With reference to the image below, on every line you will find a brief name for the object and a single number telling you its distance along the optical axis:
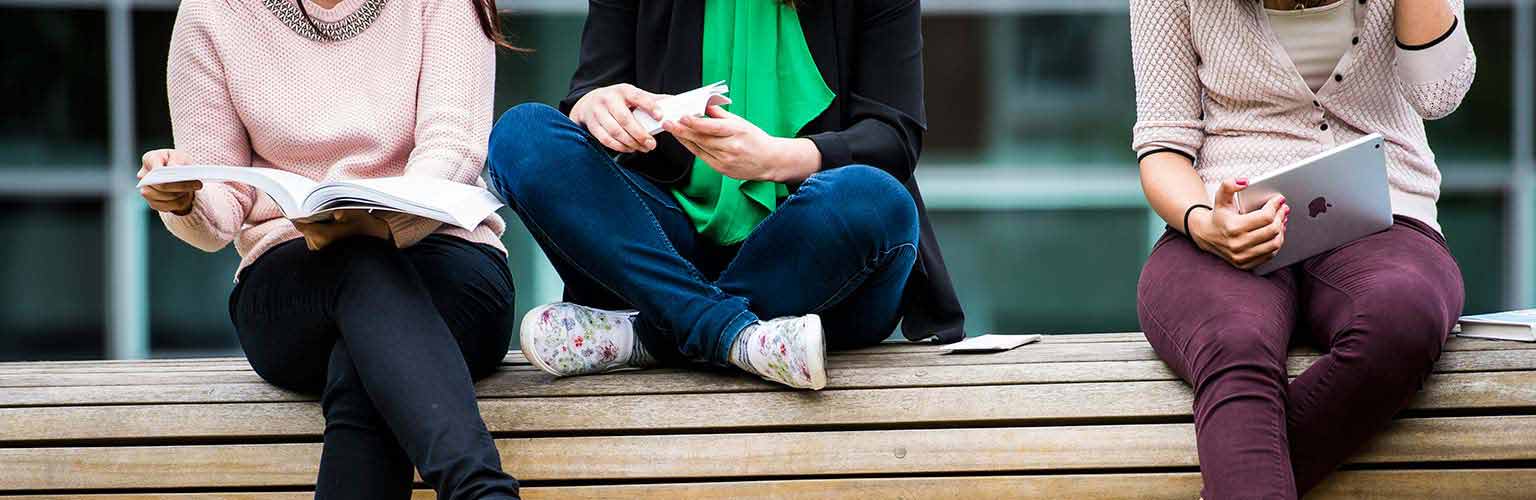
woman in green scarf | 6.29
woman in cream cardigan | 6.09
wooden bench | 6.26
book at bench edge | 6.40
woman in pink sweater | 6.07
